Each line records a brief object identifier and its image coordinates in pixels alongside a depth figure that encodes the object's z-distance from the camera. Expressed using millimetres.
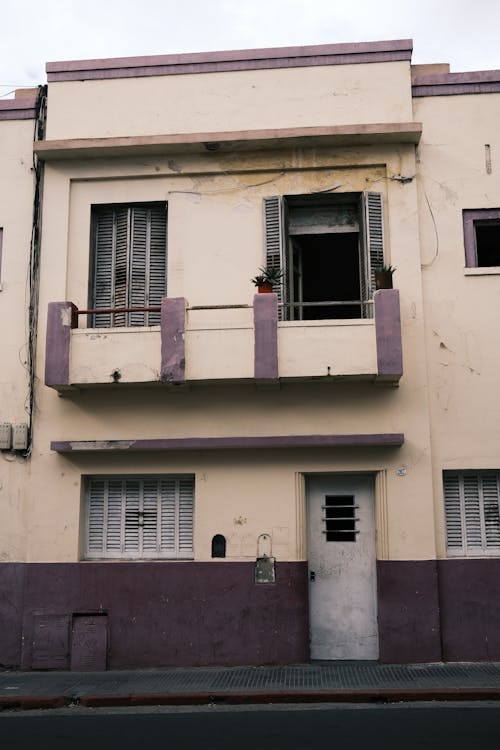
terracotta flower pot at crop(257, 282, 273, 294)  10602
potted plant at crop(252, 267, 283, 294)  10602
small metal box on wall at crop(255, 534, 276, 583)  10359
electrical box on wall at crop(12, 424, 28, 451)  10891
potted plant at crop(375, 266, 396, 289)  10484
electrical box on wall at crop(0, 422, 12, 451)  10906
